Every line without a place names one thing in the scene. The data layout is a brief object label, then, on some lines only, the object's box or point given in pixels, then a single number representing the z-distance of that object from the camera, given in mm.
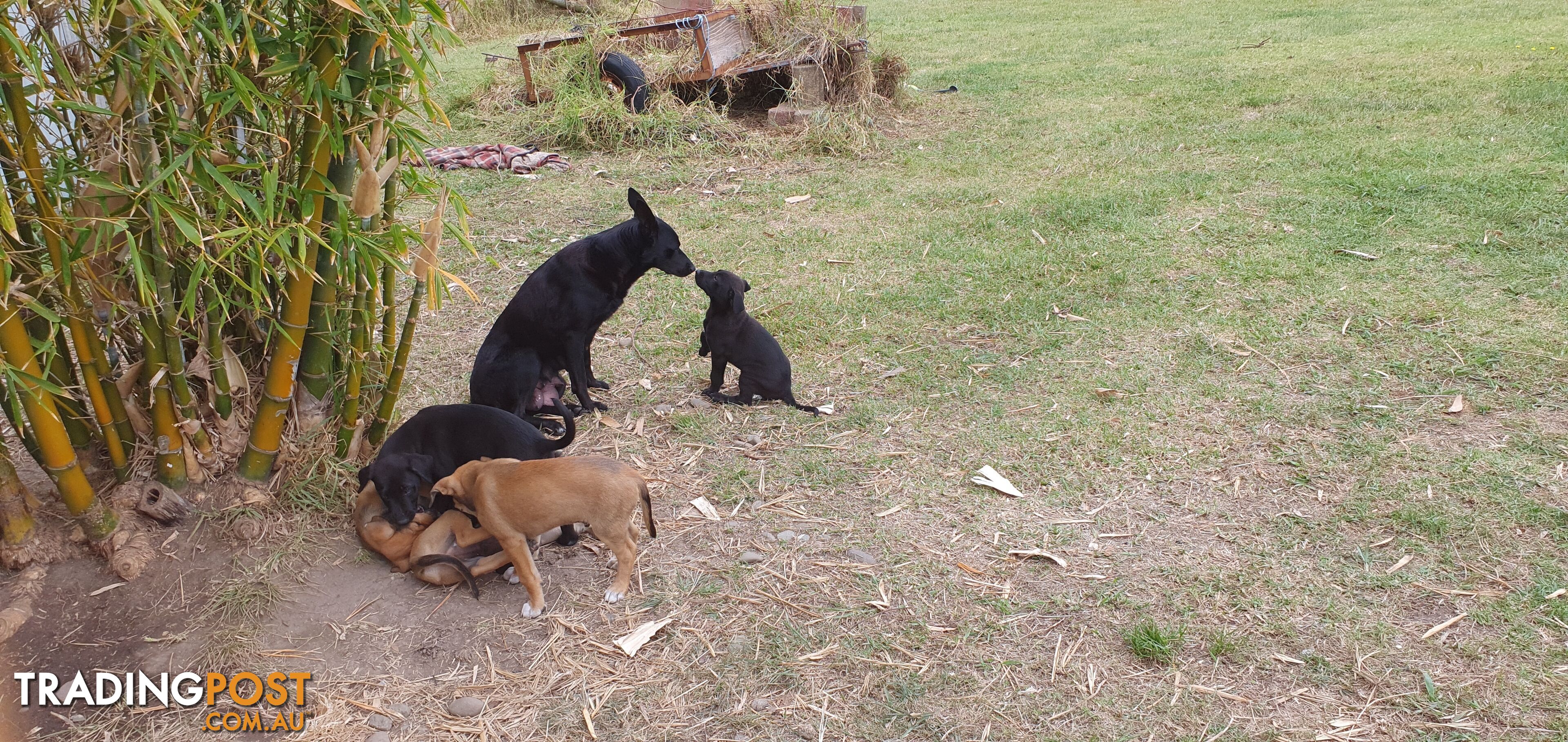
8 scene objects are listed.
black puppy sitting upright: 4301
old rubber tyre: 8641
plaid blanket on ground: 7930
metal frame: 8656
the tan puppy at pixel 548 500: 2998
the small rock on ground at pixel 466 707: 2697
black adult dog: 4215
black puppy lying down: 3373
